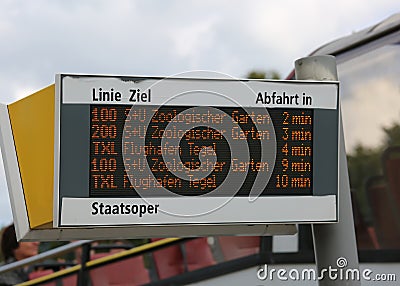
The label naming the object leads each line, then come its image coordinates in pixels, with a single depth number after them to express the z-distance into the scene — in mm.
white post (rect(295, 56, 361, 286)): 5199
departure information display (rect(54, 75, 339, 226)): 4688
